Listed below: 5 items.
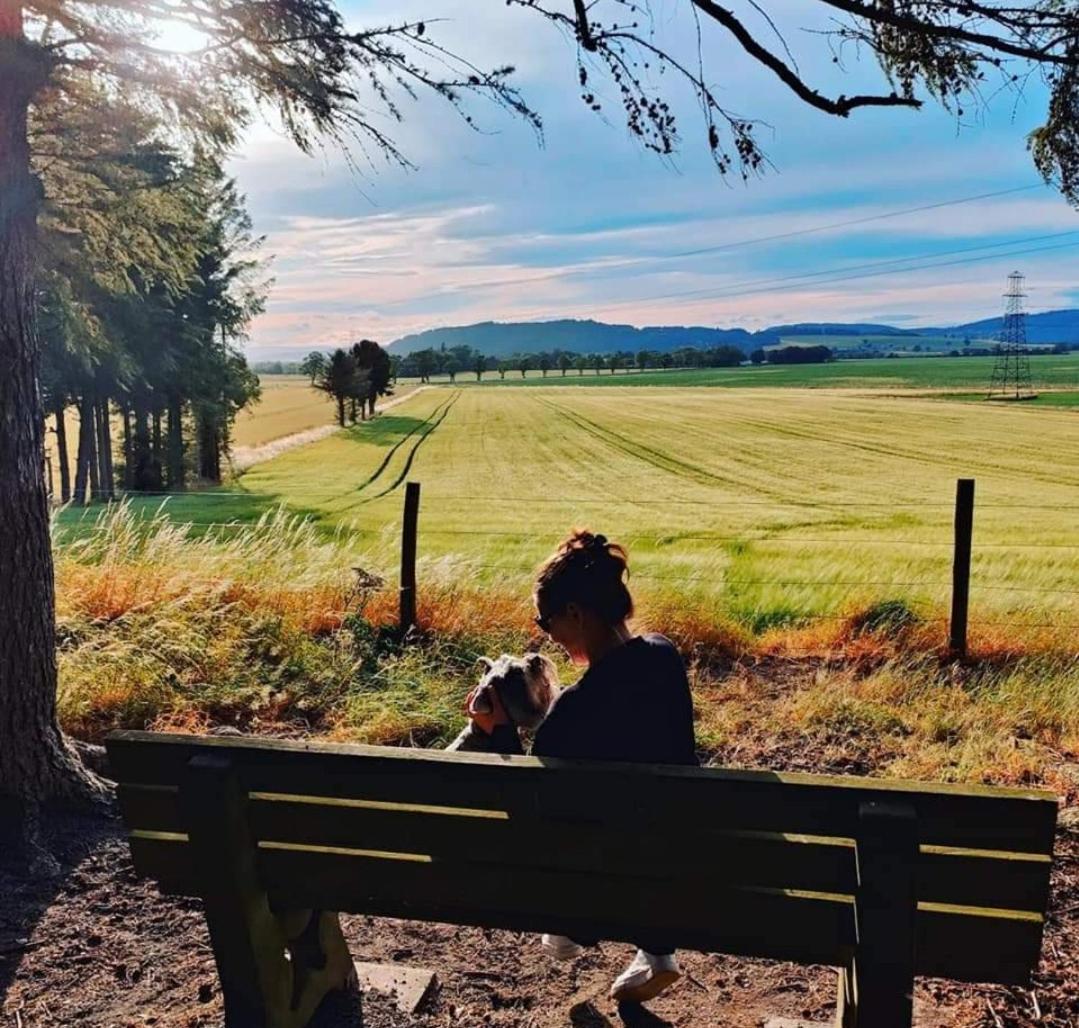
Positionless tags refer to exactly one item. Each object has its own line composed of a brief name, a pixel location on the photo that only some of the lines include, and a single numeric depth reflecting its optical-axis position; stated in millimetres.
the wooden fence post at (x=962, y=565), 6625
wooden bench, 1848
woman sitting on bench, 2465
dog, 2902
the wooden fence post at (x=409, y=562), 7059
